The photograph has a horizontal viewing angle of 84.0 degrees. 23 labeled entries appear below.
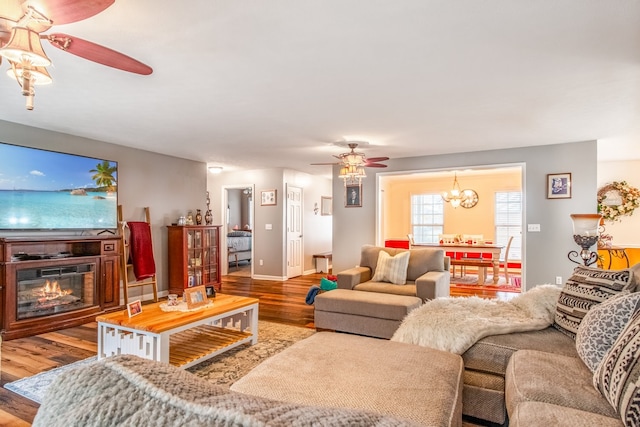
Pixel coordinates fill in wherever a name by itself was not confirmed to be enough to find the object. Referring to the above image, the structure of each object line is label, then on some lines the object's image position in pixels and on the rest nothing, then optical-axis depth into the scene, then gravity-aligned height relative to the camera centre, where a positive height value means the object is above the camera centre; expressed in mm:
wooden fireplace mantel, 3604 -580
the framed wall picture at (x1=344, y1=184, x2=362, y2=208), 6514 +351
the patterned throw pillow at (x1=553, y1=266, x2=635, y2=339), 2053 -469
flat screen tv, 3814 +287
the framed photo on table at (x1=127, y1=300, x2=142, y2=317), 2845 -763
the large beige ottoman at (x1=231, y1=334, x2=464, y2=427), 1340 -710
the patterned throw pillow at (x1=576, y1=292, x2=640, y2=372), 1614 -529
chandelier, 8383 +476
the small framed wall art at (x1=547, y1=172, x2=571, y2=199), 5051 +420
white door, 7469 -361
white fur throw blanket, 2269 -731
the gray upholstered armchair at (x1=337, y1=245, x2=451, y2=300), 3857 -732
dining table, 6520 -637
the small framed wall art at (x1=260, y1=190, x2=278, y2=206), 7371 +353
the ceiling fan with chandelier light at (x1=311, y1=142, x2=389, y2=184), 4684 +677
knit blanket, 468 -266
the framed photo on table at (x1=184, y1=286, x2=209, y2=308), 3156 -741
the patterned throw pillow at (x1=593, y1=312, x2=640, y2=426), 1170 -587
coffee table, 2617 -971
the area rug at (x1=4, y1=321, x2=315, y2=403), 2574 -1254
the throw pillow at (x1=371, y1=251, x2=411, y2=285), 4426 -684
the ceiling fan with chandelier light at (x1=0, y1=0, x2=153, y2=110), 1408 +818
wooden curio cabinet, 5777 -707
